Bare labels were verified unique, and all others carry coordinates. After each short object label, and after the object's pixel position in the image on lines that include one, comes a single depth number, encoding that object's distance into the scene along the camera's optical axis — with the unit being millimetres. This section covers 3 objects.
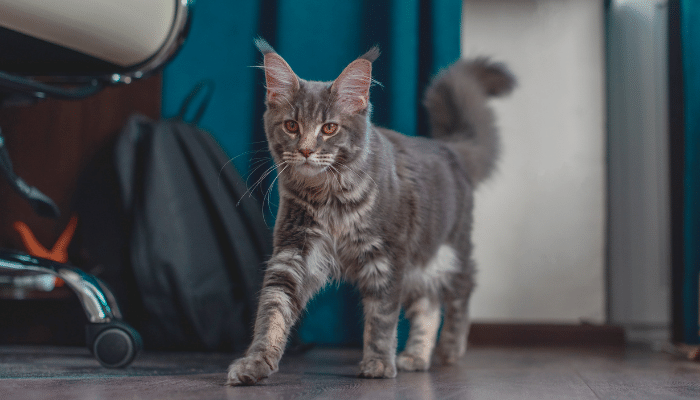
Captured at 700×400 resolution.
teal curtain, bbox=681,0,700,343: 1562
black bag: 1423
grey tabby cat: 1104
